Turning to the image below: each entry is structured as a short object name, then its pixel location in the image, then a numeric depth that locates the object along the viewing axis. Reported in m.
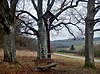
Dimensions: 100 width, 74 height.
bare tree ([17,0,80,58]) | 8.36
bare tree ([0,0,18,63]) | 4.92
